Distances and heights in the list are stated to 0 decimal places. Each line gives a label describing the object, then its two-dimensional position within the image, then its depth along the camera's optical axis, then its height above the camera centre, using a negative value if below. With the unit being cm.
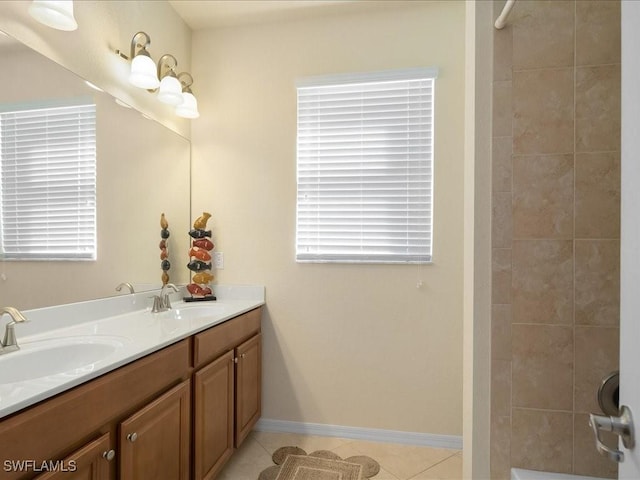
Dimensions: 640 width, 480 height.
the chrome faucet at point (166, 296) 197 -34
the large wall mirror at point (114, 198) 132 +22
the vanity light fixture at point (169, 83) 202 +91
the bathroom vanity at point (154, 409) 84 -57
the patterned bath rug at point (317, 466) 183 -127
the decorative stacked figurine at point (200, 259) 226 -14
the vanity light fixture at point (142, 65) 181 +90
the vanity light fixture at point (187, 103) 218 +85
